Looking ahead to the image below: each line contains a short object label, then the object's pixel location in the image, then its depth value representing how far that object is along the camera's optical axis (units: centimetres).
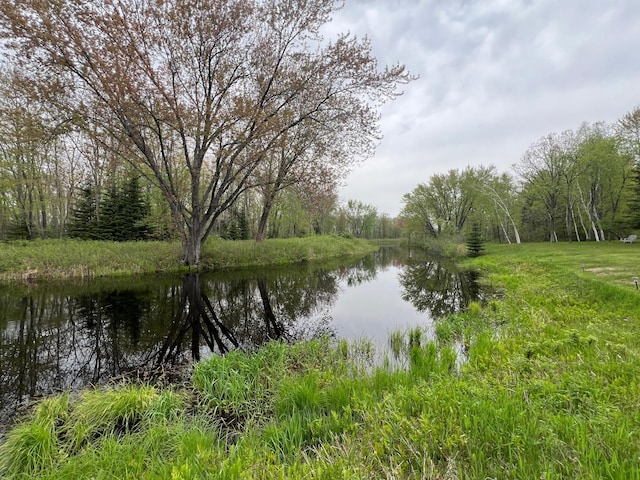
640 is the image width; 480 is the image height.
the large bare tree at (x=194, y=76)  1184
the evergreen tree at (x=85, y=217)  2314
